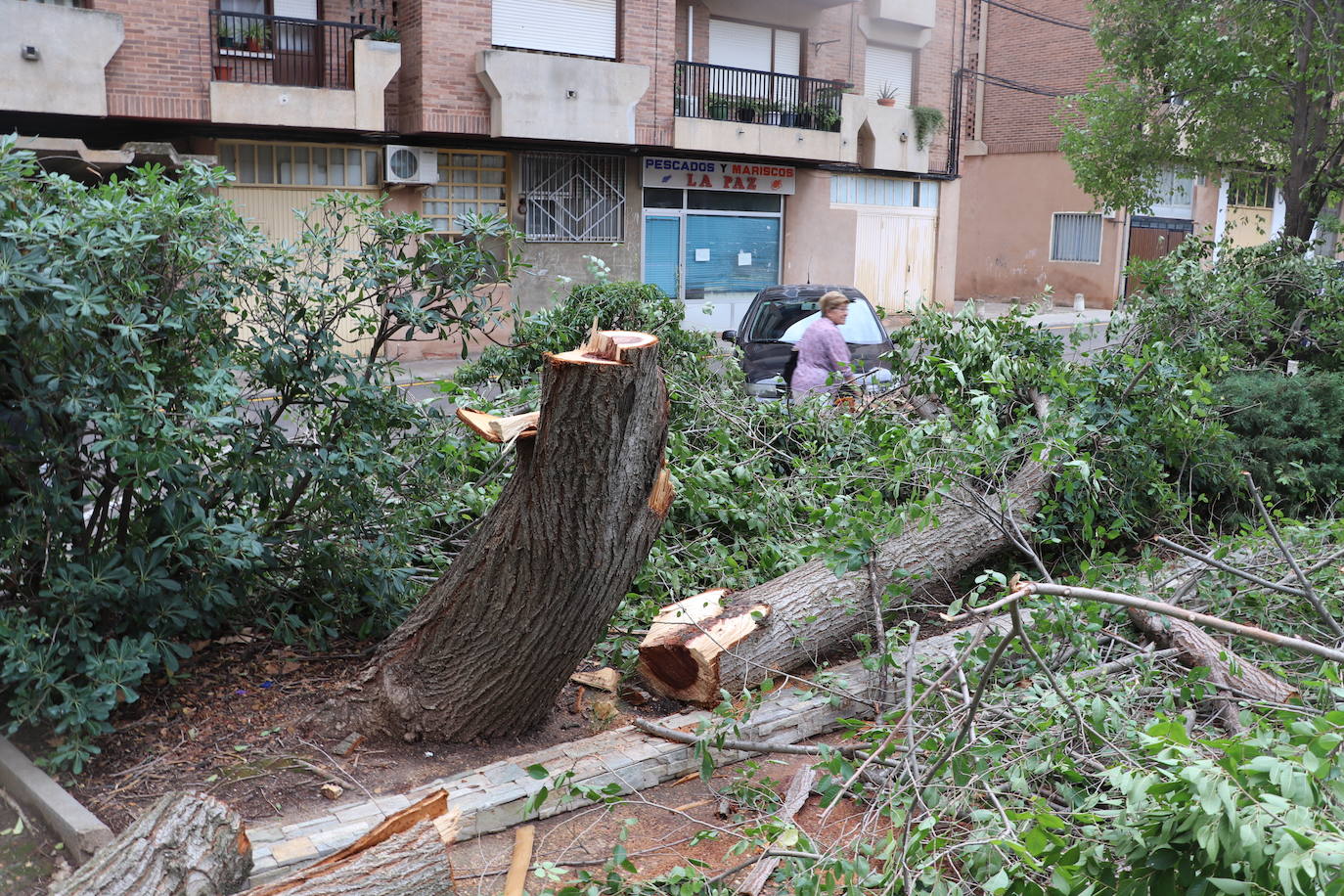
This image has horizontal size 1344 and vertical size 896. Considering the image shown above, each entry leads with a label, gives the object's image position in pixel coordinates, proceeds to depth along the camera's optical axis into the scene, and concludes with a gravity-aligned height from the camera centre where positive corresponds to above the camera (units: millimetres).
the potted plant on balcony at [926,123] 24625 +3021
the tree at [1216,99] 12547 +2035
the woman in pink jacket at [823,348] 9414 -725
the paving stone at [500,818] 4148 -2053
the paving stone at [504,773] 4344 -1983
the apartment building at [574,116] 15078 +2084
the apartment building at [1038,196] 29172 +1923
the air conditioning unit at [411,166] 17594 +1307
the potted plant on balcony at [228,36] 15961 +2923
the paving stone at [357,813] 4023 -1987
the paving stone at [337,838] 3805 -1973
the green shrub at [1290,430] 7855 -1114
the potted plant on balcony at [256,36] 16219 +2974
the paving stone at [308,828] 3895 -1982
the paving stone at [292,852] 3729 -1974
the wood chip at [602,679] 5348 -1981
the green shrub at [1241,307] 8547 -282
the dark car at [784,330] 11188 -702
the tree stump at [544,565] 4121 -1182
